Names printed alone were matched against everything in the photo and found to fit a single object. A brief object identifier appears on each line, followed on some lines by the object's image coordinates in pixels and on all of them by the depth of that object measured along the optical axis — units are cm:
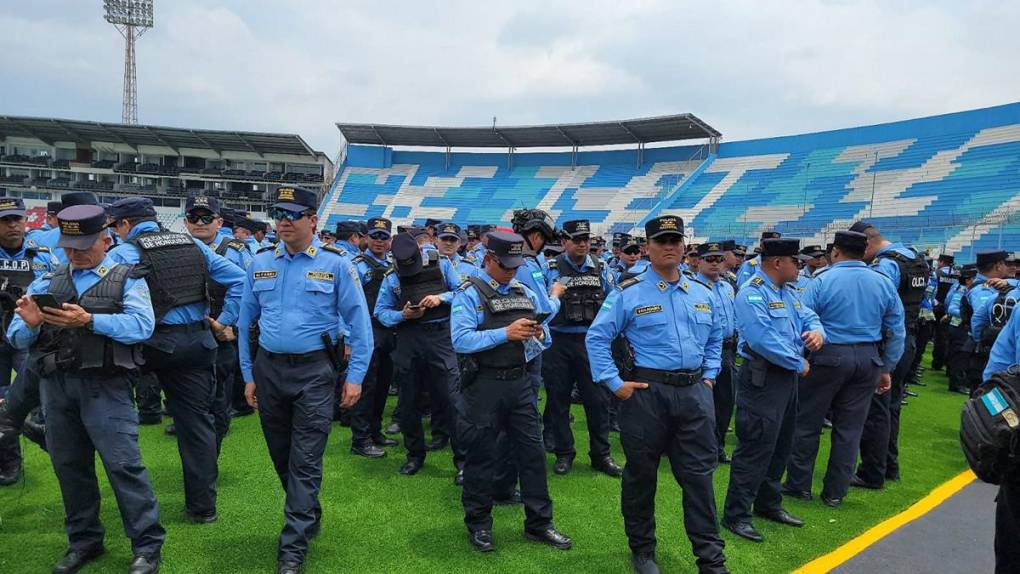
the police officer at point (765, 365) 392
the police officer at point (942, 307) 1088
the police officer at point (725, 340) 541
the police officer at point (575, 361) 504
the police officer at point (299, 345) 327
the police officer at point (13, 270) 428
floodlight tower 4116
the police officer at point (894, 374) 495
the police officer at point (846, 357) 433
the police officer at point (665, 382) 322
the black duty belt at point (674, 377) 323
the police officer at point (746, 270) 812
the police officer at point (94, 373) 294
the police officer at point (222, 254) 472
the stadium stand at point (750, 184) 2100
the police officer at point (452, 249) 583
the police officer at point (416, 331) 488
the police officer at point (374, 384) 536
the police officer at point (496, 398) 356
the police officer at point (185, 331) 354
